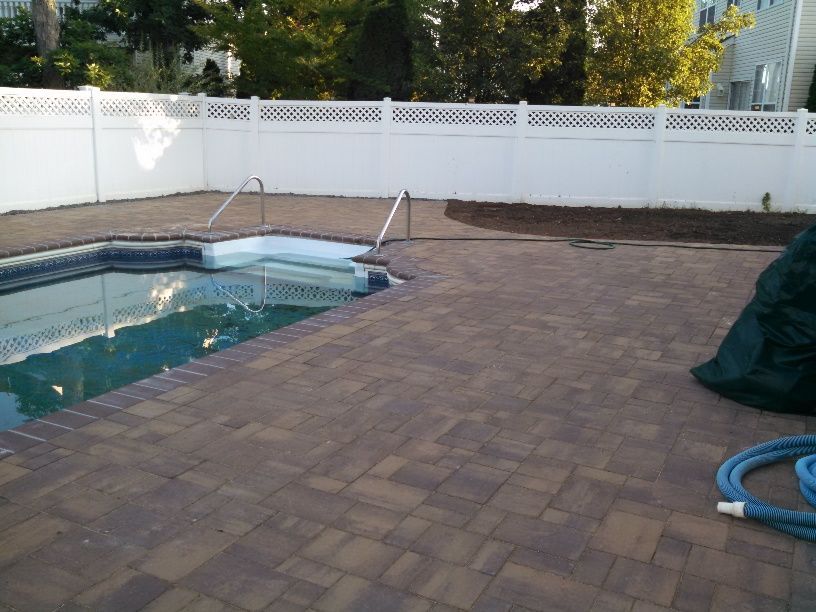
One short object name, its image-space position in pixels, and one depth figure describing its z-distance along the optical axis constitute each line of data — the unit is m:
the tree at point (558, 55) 14.08
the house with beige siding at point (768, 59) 16.94
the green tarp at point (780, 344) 4.01
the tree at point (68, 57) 14.36
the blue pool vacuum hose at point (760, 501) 2.88
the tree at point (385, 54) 15.46
